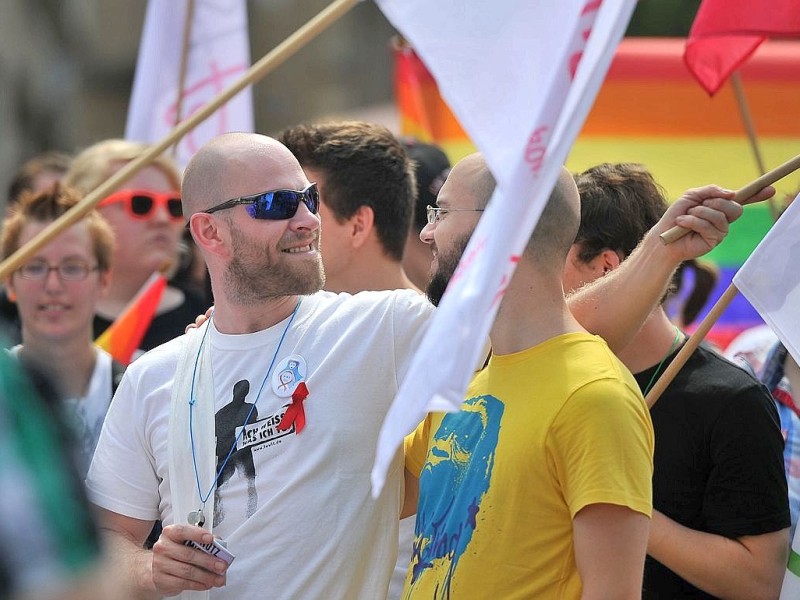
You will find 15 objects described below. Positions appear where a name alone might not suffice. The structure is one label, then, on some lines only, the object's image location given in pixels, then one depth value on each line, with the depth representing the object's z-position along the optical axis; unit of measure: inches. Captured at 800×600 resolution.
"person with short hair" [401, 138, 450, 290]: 358.3
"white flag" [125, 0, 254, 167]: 483.5
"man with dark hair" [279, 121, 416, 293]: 321.4
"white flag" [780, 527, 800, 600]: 238.2
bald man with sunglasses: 240.2
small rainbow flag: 412.5
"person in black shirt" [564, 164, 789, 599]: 242.7
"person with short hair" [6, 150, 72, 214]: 490.6
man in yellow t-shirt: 198.8
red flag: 290.4
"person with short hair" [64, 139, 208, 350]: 447.5
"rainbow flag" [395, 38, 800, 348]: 598.2
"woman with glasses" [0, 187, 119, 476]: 355.6
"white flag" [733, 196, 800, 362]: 239.6
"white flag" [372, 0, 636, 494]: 181.2
